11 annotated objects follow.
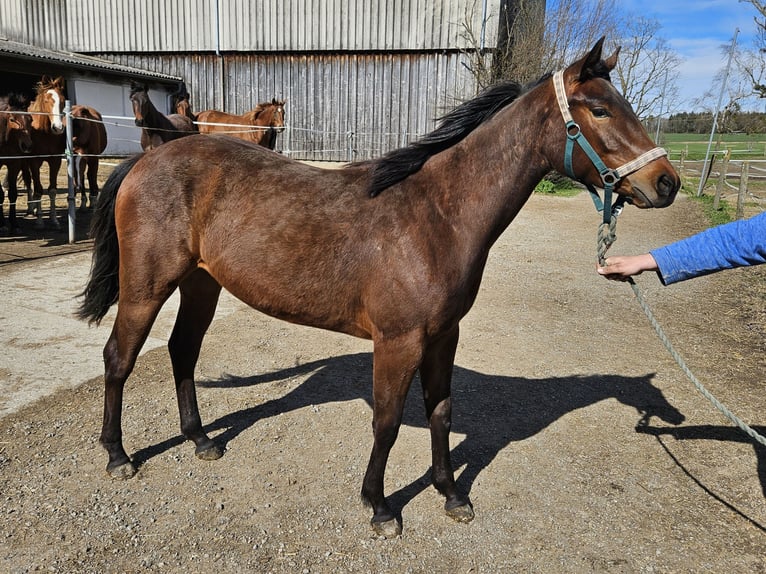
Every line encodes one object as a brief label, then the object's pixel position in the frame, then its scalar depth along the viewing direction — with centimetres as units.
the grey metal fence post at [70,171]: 862
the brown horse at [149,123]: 1065
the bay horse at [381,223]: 238
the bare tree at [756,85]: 2367
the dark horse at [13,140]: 845
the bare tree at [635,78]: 2880
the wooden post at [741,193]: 1171
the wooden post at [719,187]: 1464
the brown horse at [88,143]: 1058
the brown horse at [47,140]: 916
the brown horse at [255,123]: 1379
